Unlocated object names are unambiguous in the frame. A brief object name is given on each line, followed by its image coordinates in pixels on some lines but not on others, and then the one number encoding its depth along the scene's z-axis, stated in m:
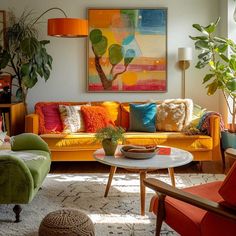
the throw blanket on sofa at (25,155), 3.29
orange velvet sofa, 4.41
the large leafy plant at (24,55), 4.80
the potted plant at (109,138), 3.37
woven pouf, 2.36
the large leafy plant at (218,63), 4.51
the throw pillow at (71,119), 4.77
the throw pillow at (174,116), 4.84
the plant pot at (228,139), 4.47
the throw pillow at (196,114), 4.75
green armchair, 2.83
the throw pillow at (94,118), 4.75
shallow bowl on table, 3.22
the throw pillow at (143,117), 4.83
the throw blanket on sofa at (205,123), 4.48
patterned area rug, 2.86
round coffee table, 3.01
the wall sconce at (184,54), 5.12
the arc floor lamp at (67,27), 4.09
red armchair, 1.77
